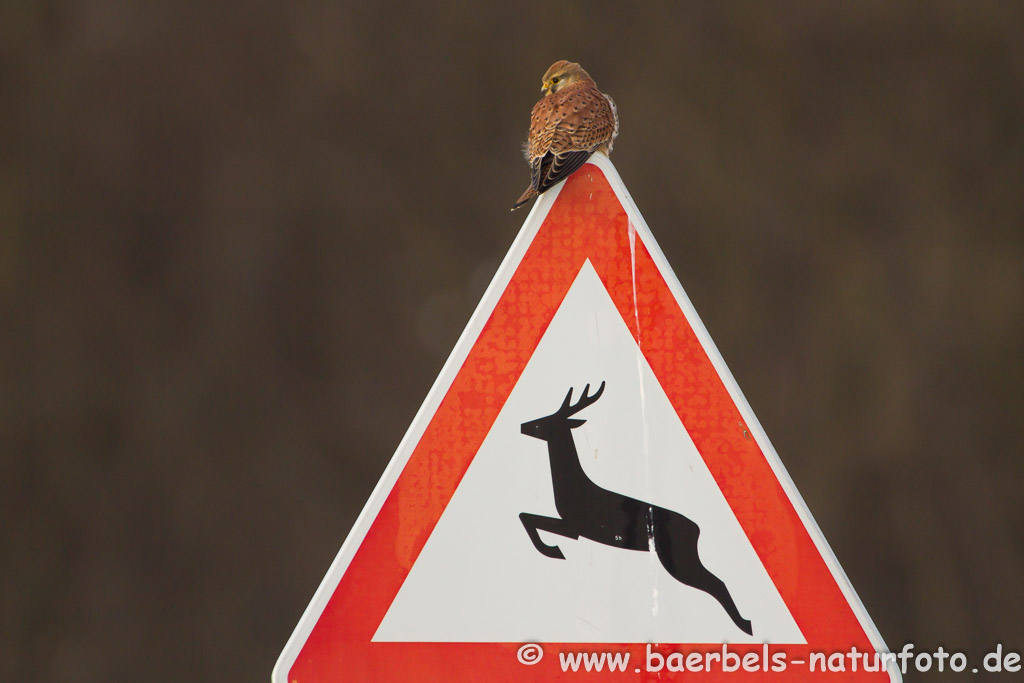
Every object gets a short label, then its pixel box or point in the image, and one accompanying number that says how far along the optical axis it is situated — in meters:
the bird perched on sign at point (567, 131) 16.99
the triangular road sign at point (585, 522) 16.85
